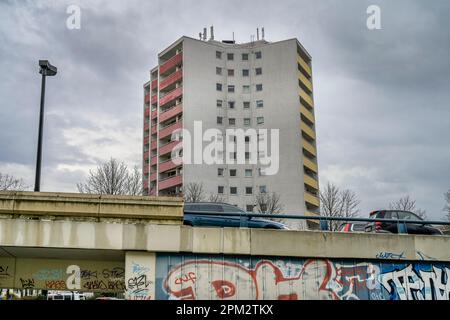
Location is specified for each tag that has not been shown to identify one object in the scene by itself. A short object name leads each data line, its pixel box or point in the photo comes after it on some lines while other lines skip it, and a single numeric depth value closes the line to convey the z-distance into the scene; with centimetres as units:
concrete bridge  1254
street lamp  1602
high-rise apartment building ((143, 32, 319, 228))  7581
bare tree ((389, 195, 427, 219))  6425
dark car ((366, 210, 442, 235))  1944
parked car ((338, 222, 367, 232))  1942
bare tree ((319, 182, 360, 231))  5716
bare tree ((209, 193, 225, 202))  6722
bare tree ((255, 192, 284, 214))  5995
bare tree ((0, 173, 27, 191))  4659
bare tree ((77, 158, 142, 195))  4786
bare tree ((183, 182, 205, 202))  6188
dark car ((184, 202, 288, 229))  1530
